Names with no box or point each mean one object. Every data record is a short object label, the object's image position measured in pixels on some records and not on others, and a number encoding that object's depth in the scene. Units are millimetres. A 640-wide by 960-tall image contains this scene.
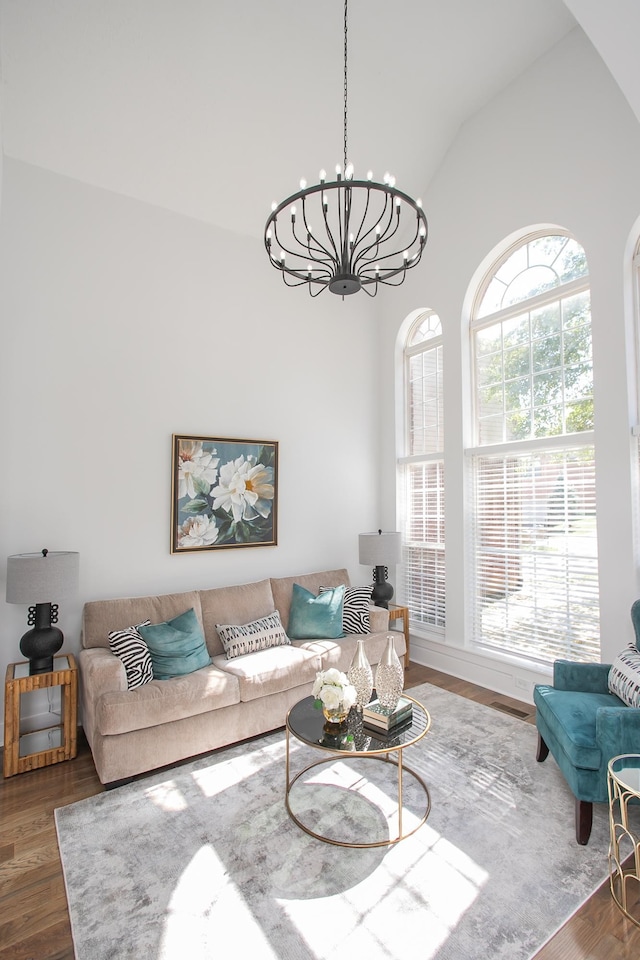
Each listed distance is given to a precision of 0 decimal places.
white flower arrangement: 2426
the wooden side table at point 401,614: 4770
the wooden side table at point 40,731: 2939
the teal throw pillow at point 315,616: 4172
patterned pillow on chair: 2538
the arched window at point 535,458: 3695
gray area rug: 1839
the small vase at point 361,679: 2643
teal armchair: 2275
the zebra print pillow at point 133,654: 3145
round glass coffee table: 2295
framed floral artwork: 4102
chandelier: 4520
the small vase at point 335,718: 2447
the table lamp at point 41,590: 3002
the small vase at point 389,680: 2525
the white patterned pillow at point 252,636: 3699
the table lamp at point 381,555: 4711
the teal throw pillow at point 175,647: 3316
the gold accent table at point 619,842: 1930
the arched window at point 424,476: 4943
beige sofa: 2855
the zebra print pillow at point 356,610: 4340
